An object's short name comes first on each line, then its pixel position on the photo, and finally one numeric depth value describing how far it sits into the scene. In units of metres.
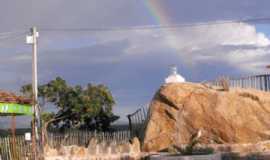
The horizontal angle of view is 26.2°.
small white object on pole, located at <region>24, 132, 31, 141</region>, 24.31
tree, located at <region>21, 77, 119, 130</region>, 32.72
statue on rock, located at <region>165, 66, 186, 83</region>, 29.55
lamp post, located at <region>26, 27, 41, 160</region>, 25.26
